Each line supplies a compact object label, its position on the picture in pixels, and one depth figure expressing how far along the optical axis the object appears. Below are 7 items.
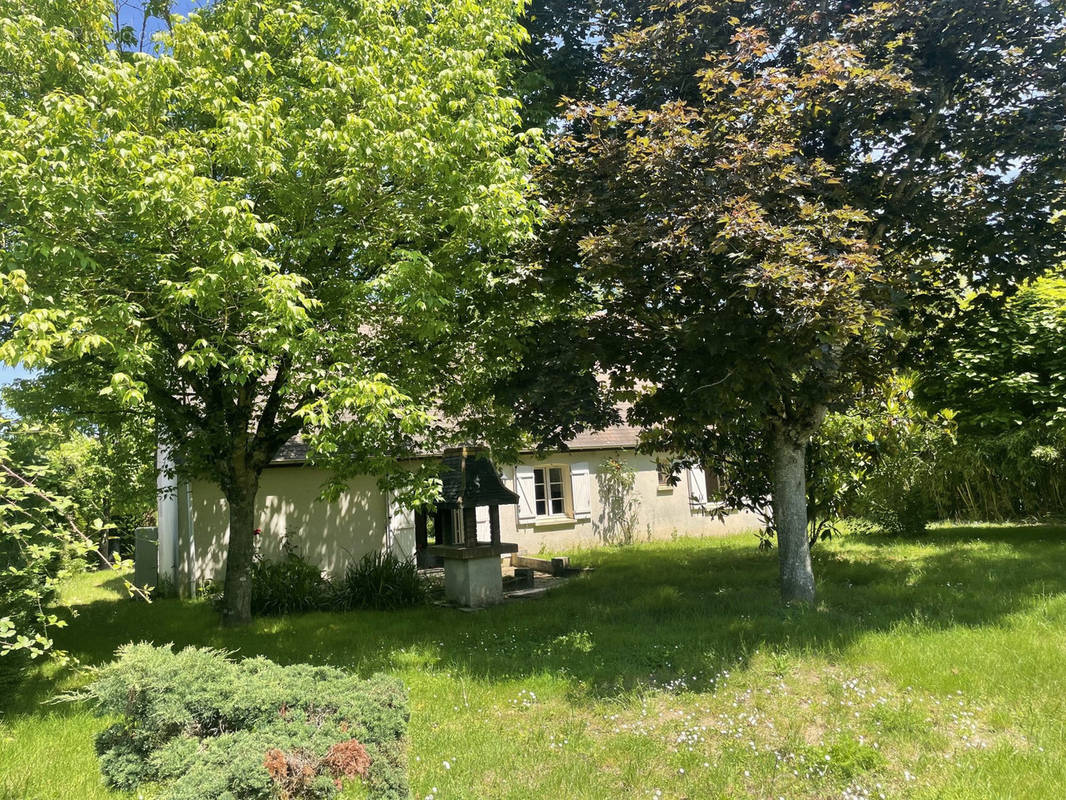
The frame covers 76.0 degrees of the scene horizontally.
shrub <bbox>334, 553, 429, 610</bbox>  10.82
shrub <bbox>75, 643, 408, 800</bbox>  3.70
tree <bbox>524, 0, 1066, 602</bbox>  6.68
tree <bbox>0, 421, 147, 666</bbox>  3.88
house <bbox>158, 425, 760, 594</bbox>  12.52
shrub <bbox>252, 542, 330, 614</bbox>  10.51
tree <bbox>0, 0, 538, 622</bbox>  5.62
